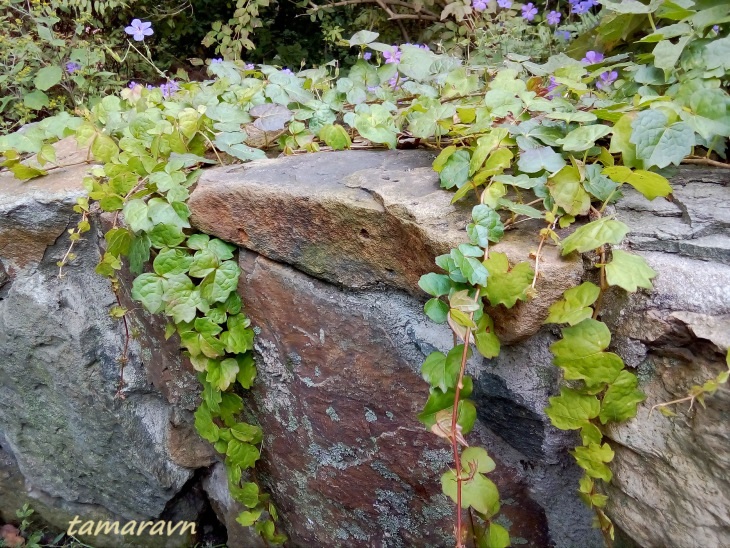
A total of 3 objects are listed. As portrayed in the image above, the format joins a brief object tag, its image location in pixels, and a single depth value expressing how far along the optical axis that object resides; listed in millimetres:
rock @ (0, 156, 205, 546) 1239
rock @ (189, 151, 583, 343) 773
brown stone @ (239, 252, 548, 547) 943
